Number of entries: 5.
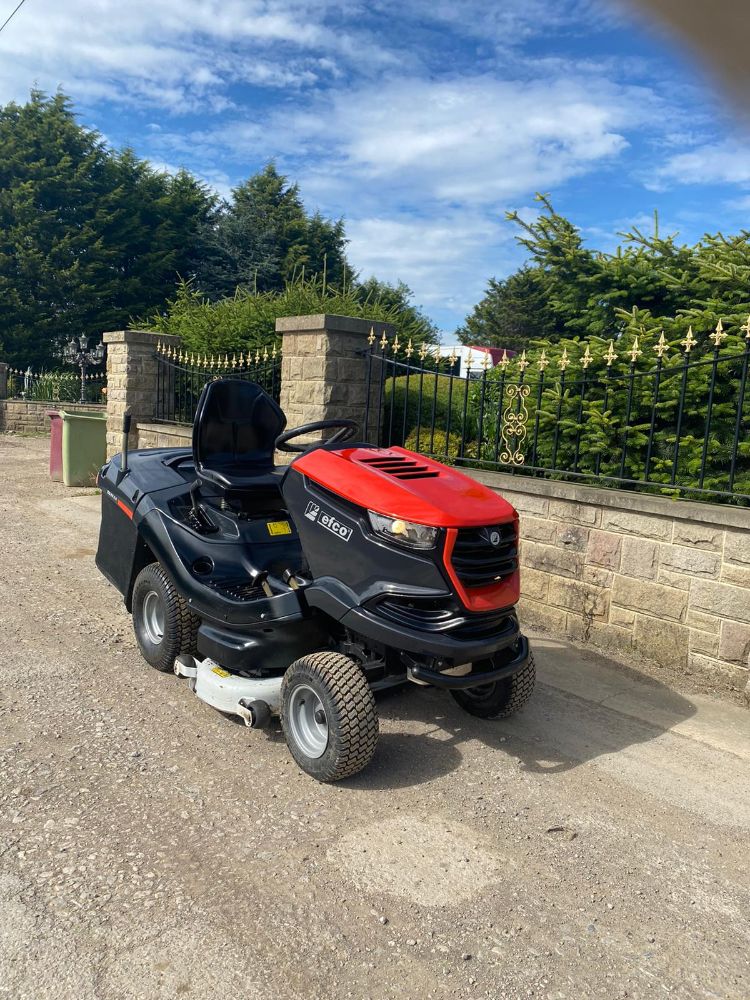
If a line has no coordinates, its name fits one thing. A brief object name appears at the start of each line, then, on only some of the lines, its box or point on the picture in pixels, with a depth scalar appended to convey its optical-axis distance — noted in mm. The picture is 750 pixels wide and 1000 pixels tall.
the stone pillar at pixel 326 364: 6523
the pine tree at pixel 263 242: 21938
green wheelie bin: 10323
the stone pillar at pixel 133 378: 10141
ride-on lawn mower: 3006
